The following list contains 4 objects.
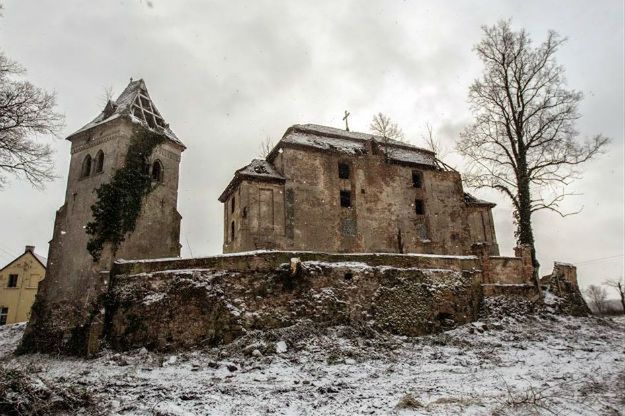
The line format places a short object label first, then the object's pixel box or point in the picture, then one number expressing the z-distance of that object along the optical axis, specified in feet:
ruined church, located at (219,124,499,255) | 79.97
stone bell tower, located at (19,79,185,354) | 57.52
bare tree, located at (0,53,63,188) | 49.19
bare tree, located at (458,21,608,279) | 70.49
